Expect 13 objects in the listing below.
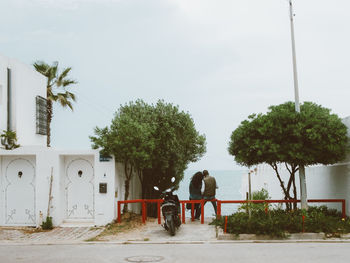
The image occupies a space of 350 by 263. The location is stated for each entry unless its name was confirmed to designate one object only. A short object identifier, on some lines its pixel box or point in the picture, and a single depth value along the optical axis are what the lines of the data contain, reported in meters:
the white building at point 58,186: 15.66
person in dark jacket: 17.48
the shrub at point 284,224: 12.88
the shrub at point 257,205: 15.40
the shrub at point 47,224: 15.34
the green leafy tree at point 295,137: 14.34
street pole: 14.70
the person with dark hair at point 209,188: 16.20
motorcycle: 13.50
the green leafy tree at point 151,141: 15.57
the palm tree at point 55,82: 29.84
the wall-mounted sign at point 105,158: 15.61
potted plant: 17.56
